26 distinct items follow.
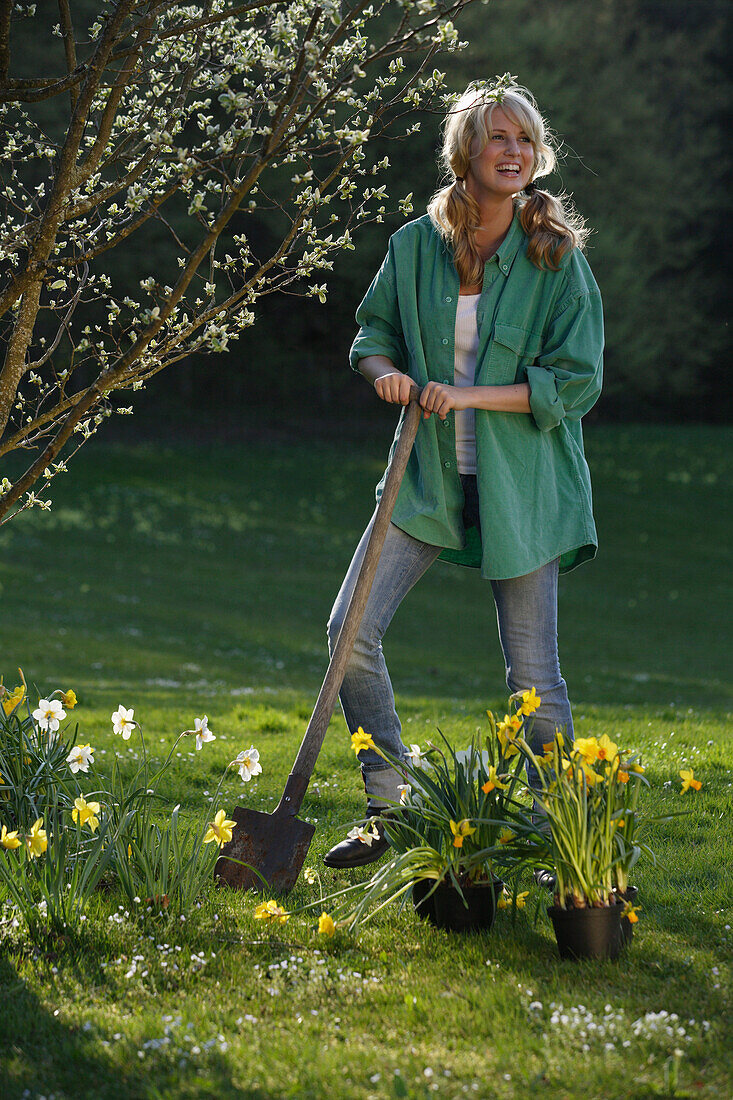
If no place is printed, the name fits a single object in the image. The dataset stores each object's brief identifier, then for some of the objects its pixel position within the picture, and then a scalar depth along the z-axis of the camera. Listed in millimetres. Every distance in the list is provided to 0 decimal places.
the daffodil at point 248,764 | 6797
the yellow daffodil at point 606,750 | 5973
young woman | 6992
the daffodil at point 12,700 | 7348
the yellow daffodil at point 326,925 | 5977
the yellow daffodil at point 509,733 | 6293
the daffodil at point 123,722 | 7066
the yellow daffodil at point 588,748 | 5914
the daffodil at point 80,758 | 6648
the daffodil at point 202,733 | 6860
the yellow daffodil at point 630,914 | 5870
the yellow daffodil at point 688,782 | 6113
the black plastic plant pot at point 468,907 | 6289
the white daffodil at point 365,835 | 6953
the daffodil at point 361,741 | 6566
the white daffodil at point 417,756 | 6686
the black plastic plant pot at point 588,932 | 5789
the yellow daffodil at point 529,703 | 6418
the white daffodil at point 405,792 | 6470
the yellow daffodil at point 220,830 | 6309
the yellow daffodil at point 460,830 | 6016
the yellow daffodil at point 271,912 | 6129
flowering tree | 5961
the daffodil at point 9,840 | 5977
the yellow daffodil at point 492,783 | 6129
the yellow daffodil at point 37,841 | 6020
